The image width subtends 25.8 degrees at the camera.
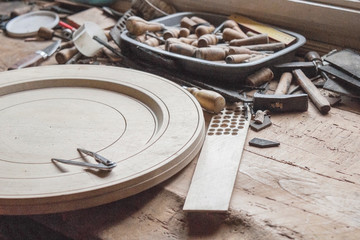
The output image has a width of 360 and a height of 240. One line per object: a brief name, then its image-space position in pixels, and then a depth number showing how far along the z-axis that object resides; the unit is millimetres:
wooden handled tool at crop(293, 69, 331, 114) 1543
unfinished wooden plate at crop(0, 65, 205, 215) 1253
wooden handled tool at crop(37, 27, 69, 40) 1934
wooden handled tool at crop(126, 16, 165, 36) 1771
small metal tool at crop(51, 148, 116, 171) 1283
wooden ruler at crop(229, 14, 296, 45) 1754
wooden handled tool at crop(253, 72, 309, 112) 1537
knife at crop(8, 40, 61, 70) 1722
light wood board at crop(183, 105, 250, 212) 1283
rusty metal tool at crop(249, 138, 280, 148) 1441
